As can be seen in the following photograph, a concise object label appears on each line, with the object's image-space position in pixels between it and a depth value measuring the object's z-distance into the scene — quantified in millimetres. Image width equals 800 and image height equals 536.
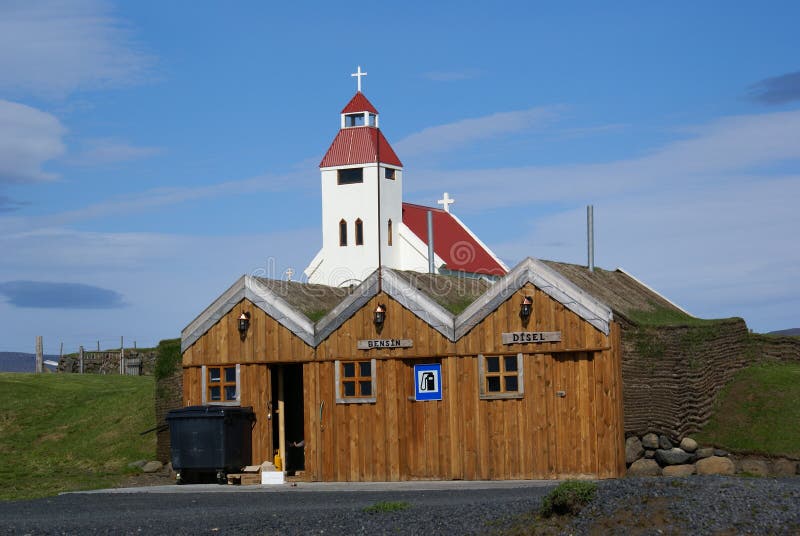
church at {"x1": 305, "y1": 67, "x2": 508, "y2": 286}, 69312
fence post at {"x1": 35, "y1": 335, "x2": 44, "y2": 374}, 53875
